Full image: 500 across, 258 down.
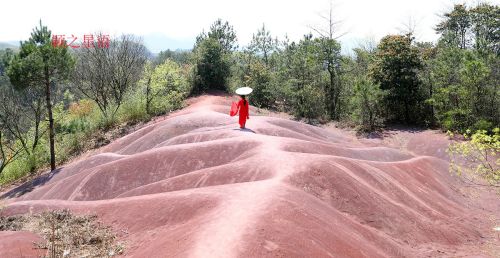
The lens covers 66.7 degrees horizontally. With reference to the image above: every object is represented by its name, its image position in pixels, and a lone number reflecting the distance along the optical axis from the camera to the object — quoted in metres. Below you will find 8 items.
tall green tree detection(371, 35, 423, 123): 27.38
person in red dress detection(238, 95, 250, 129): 15.73
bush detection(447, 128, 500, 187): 8.43
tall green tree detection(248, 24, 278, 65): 50.48
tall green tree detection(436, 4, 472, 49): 44.03
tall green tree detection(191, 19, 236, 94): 35.09
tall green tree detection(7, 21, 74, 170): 20.42
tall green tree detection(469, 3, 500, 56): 40.88
